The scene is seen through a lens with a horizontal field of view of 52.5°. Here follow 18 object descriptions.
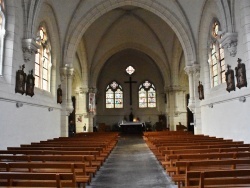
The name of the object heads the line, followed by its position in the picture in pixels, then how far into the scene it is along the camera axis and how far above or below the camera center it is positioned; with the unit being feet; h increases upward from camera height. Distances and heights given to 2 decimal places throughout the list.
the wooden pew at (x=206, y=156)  17.16 -2.42
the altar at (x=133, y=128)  83.90 -2.11
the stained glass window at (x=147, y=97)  94.43 +9.11
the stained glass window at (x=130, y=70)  95.86 +19.41
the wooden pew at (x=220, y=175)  10.38 -2.35
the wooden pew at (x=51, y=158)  17.40 -2.45
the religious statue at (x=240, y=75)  29.53 +5.42
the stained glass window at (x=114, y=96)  94.63 +9.61
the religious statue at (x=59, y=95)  46.39 +5.03
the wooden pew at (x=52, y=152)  20.45 -2.44
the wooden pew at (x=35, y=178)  10.85 -2.44
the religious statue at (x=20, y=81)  30.24 +5.13
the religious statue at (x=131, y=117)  89.31 +1.64
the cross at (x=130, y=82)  90.79 +14.14
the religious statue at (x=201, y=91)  46.22 +5.42
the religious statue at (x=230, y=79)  32.99 +5.45
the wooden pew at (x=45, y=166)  13.96 -2.38
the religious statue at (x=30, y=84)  32.91 +5.13
